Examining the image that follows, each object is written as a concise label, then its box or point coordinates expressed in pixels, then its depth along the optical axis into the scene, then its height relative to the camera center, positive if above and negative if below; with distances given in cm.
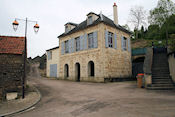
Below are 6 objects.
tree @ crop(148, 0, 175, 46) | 1847 +814
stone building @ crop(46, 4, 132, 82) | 1442 +214
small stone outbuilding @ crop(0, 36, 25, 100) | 850 -3
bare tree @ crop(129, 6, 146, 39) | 2894 +1157
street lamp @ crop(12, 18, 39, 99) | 738 +259
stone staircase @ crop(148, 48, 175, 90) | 834 -55
